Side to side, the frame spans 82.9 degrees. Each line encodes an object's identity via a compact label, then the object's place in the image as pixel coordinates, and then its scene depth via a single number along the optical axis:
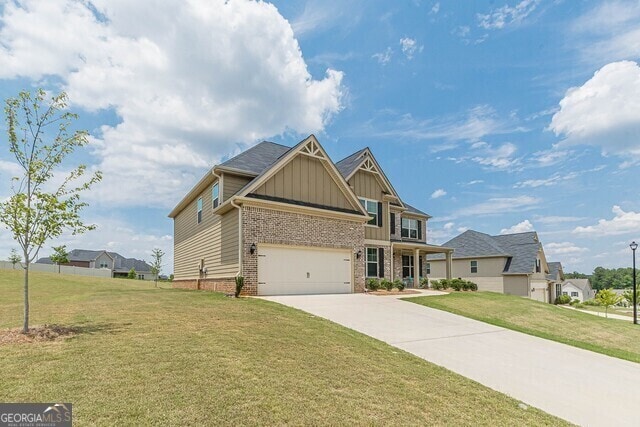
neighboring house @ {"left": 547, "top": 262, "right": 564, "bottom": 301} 40.22
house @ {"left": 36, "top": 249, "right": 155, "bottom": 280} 62.78
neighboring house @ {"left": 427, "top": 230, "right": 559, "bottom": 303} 33.25
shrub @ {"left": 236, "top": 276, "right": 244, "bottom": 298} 13.84
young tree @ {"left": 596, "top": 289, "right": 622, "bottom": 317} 26.84
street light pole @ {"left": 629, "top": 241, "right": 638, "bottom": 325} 19.39
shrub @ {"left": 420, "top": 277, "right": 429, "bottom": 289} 25.71
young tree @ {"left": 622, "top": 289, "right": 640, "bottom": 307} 28.38
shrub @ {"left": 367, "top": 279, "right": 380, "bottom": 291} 19.84
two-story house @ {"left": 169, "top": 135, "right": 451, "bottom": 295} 14.98
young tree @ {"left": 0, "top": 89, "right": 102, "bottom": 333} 7.43
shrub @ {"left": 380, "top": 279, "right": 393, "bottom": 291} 20.06
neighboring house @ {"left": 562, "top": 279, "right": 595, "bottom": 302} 63.33
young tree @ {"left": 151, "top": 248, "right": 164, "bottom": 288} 27.66
